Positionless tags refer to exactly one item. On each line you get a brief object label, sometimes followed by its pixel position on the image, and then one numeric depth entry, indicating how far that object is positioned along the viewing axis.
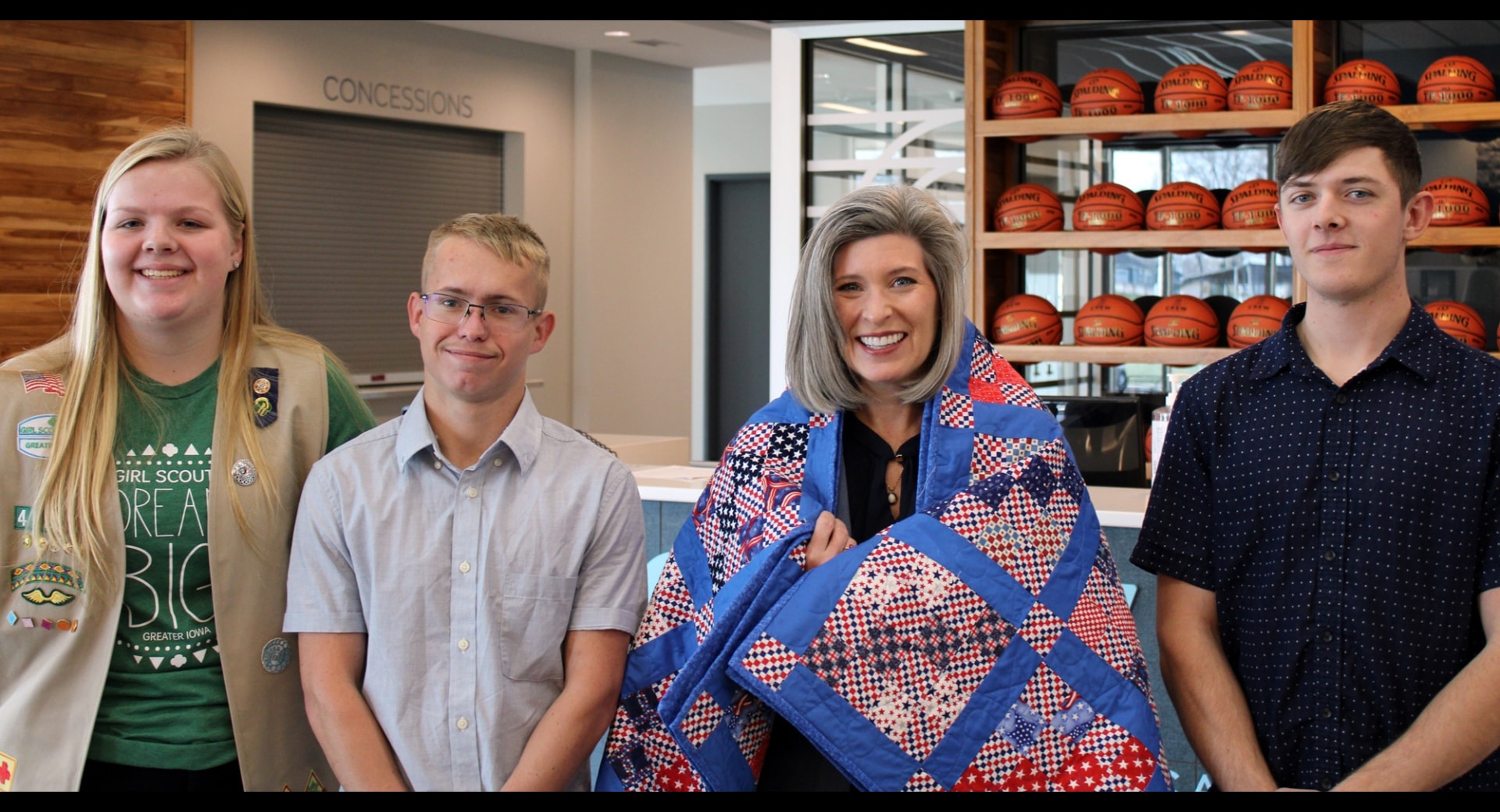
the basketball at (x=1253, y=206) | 5.04
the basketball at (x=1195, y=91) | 5.14
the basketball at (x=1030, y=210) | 5.36
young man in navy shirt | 1.71
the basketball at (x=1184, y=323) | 5.13
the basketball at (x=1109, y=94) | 5.27
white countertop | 3.06
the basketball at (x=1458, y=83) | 4.84
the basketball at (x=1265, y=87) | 5.03
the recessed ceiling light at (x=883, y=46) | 5.92
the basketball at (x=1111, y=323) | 5.26
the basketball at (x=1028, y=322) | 5.39
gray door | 11.89
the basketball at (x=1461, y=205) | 4.89
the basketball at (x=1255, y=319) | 4.93
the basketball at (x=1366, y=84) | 4.92
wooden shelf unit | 4.98
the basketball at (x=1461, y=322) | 4.83
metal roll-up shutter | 7.77
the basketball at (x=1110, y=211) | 5.27
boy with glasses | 1.72
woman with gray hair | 1.67
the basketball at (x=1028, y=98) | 5.34
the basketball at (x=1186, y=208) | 5.17
